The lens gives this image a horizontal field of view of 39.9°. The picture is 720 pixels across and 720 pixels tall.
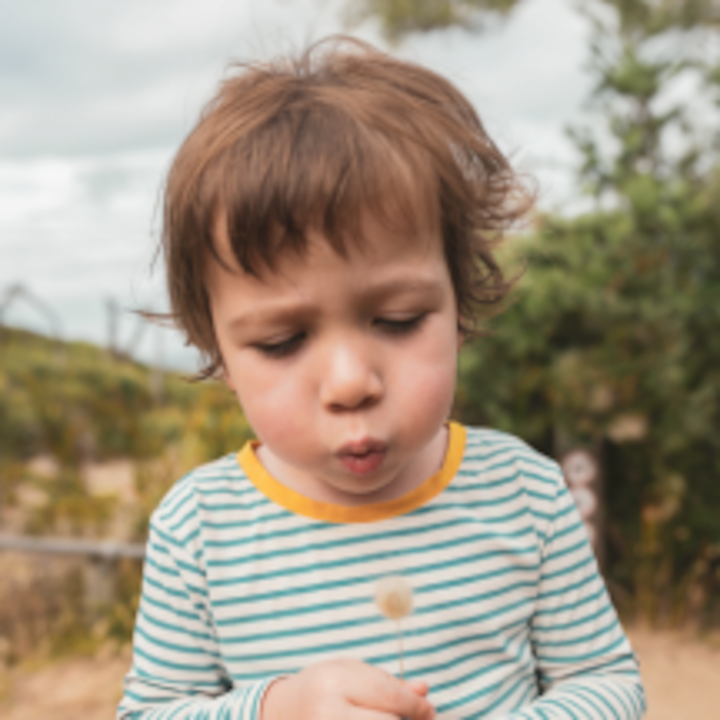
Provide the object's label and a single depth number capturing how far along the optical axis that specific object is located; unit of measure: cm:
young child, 45
